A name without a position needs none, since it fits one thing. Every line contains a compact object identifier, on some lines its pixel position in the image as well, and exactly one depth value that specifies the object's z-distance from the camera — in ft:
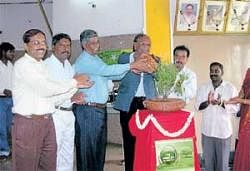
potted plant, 7.54
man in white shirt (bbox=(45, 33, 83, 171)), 8.50
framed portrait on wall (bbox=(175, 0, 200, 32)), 10.91
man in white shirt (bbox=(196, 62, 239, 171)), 9.53
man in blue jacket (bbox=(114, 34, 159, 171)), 8.92
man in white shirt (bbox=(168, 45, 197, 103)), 9.30
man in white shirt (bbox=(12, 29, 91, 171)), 7.25
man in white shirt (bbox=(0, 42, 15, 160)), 13.10
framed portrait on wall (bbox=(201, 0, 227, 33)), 11.11
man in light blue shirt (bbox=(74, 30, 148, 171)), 8.55
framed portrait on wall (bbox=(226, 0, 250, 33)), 11.44
